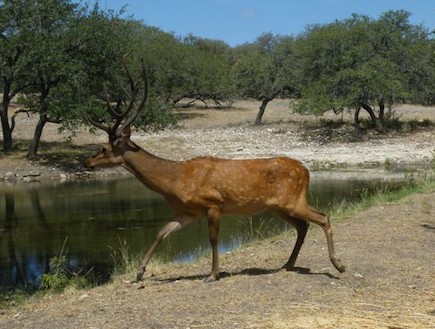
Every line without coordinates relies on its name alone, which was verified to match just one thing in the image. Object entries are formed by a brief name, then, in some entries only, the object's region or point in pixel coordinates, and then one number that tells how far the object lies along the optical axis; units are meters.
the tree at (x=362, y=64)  32.56
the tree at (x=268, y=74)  38.88
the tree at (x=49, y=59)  27.39
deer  8.81
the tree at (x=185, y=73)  41.84
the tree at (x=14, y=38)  27.58
